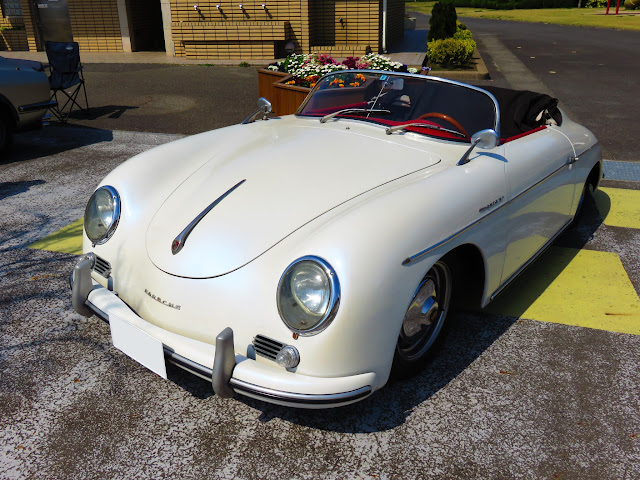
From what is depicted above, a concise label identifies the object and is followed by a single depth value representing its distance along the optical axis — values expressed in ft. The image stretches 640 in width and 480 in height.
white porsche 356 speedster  7.65
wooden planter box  25.07
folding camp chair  29.22
